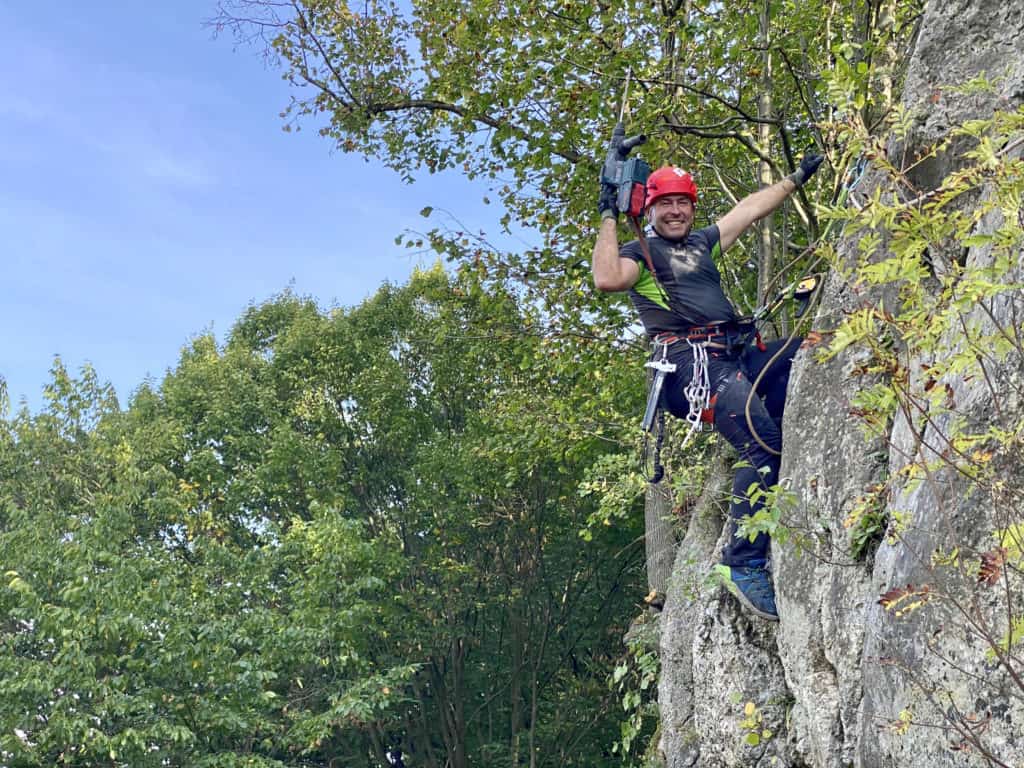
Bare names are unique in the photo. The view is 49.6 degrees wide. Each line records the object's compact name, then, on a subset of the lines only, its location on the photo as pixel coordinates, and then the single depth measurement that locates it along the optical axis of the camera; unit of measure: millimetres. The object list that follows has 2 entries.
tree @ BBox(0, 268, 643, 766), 16672
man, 6172
